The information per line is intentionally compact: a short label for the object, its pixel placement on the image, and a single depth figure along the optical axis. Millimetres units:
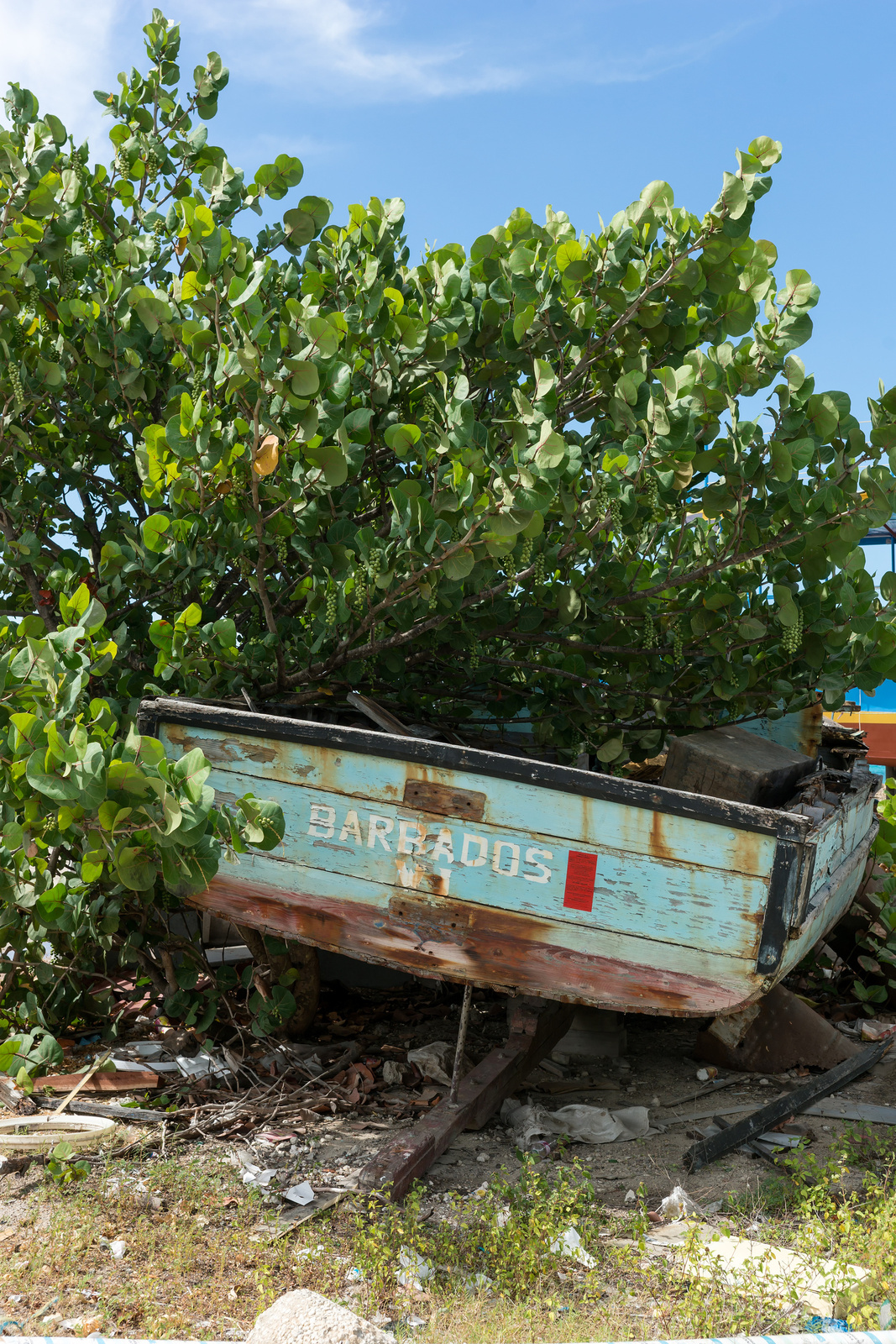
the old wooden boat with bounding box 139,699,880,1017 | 3291
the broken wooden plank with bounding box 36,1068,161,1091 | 4035
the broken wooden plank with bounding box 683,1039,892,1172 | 3729
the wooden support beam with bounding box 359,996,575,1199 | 3324
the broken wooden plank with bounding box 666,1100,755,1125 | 4184
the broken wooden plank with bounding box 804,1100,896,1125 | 4152
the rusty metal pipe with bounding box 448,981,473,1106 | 3762
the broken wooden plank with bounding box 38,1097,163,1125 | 3812
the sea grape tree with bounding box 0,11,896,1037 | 3590
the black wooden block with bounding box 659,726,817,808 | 4496
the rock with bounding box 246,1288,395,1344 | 2244
